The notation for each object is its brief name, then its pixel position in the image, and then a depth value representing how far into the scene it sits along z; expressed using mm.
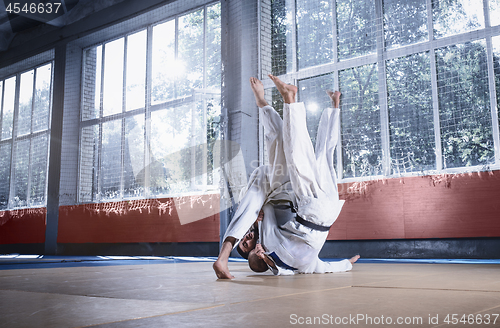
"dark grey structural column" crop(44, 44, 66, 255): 7141
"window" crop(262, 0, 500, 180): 4273
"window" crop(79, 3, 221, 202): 6277
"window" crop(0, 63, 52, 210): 8055
